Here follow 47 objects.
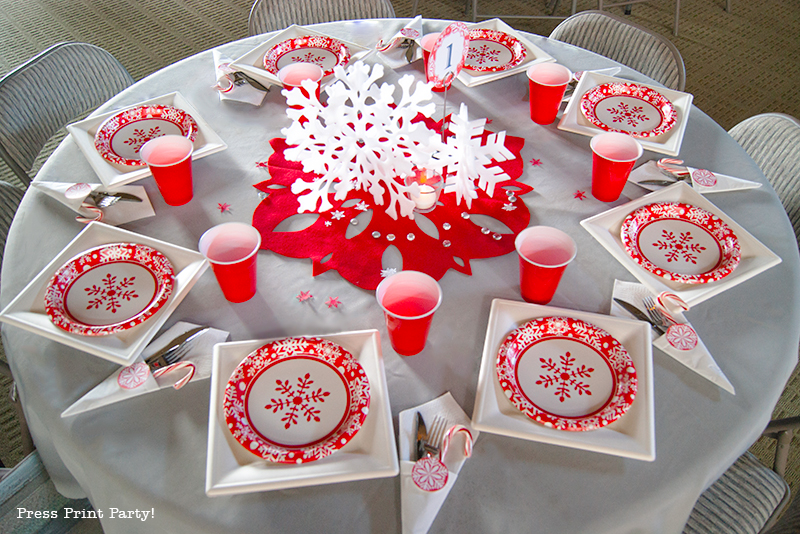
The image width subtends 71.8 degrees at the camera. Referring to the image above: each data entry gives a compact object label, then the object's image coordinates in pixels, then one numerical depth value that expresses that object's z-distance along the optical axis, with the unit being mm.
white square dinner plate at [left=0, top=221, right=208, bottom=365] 902
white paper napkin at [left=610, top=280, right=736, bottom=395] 895
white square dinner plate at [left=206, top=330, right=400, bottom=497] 747
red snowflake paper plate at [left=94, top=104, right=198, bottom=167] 1269
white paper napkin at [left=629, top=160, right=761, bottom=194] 1195
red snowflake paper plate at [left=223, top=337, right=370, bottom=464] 785
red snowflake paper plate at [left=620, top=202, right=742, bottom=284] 1038
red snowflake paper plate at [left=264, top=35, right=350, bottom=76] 1540
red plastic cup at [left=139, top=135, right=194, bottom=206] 1104
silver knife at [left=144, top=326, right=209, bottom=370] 901
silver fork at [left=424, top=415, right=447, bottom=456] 809
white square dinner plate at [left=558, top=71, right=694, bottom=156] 1295
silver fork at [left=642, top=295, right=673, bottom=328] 960
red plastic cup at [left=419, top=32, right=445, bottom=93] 1547
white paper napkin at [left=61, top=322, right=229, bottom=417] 853
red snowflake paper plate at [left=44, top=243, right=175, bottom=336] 936
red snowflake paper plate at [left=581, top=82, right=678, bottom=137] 1341
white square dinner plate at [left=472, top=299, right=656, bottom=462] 796
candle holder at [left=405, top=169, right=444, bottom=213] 1190
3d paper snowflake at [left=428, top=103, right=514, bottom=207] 1088
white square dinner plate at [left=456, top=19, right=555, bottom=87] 1498
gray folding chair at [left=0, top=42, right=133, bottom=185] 1439
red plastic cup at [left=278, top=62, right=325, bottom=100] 1370
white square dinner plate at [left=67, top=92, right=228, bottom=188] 1209
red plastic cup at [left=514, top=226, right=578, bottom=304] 953
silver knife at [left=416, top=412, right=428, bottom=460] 806
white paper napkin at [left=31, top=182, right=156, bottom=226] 1131
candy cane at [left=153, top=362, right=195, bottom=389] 883
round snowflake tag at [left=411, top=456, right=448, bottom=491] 756
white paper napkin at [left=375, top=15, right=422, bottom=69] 1577
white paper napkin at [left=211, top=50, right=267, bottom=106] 1447
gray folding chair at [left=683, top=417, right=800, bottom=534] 1022
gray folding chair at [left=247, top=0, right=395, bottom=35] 1910
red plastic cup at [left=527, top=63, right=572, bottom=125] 1313
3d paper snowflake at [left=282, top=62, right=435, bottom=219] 1093
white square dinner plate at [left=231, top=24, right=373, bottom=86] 1492
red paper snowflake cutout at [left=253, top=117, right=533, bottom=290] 1093
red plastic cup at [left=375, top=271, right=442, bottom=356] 864
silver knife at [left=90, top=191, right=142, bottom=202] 1167
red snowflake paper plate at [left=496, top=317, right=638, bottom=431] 830
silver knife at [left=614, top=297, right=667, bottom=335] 958
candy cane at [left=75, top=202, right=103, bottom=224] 1124
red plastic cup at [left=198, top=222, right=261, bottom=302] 949
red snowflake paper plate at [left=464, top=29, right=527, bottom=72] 1548
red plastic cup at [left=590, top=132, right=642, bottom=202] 1123
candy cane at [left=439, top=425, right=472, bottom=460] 797
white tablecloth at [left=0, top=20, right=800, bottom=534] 763
